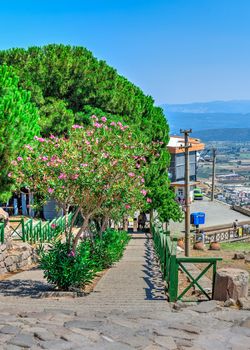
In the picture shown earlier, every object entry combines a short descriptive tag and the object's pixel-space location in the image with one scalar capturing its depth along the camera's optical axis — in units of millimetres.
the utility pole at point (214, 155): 69400
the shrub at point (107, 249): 17812
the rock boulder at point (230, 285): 10367
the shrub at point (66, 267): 11898
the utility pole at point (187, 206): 24625
